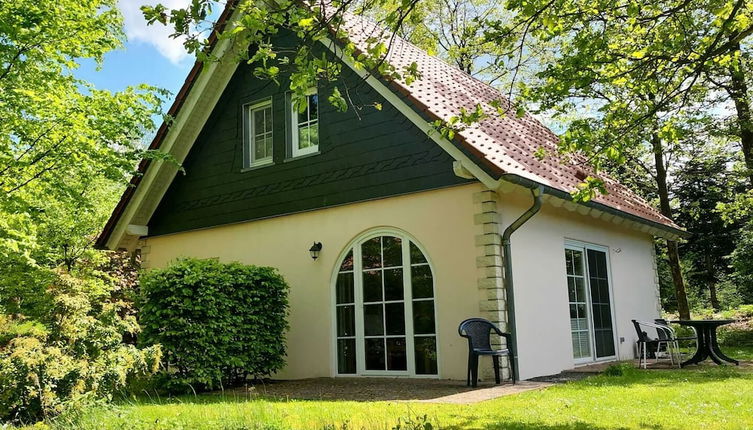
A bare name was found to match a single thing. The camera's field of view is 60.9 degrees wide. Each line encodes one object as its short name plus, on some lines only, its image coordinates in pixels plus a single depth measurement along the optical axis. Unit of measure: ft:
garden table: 30.30
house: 28.14
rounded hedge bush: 27.25
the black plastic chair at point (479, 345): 25.26
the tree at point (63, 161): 21.62
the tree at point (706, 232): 83.92
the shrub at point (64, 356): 19.57
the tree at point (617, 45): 19.60
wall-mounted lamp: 33.09
